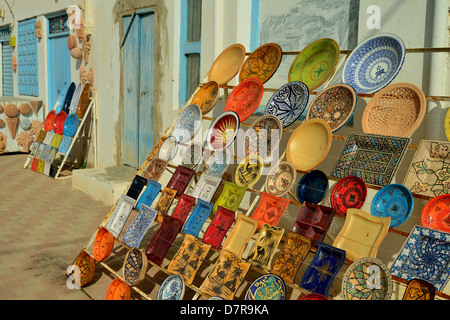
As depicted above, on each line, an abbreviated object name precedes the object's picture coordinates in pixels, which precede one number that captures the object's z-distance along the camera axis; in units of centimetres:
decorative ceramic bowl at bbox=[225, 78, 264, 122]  383
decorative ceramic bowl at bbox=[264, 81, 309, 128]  344
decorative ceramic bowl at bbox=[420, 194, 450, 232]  246
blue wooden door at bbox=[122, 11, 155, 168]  611
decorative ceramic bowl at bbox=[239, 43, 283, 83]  389
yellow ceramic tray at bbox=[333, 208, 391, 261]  250
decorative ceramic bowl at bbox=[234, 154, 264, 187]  342
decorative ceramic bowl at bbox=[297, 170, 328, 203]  297
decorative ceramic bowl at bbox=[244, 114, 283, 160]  345
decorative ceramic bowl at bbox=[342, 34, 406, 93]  302
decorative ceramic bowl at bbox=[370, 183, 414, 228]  254
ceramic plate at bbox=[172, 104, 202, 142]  409
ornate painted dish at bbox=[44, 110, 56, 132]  784
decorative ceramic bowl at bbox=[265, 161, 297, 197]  315
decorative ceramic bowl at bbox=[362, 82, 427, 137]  282
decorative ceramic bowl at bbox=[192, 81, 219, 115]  416
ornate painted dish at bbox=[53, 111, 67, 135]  754
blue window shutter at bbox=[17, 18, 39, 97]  963
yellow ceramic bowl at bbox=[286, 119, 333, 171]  315
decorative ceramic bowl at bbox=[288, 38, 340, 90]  347
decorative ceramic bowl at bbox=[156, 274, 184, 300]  286
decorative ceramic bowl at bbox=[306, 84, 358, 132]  315
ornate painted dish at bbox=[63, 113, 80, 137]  729
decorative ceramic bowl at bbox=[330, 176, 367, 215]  277
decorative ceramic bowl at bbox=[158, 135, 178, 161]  420
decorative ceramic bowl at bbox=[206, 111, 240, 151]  379
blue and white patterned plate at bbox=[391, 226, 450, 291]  227
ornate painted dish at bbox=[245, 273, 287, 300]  256
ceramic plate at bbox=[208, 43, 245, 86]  429
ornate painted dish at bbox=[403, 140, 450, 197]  265
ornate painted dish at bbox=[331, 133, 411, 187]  278
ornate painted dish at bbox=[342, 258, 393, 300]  227
